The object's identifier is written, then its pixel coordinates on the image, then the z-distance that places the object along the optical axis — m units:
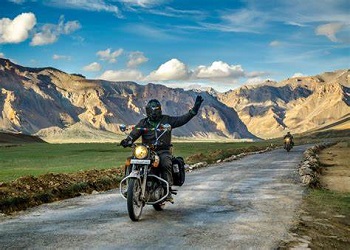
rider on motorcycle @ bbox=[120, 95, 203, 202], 11.96
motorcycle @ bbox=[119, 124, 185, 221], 10.83
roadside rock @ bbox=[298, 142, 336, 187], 20.56
